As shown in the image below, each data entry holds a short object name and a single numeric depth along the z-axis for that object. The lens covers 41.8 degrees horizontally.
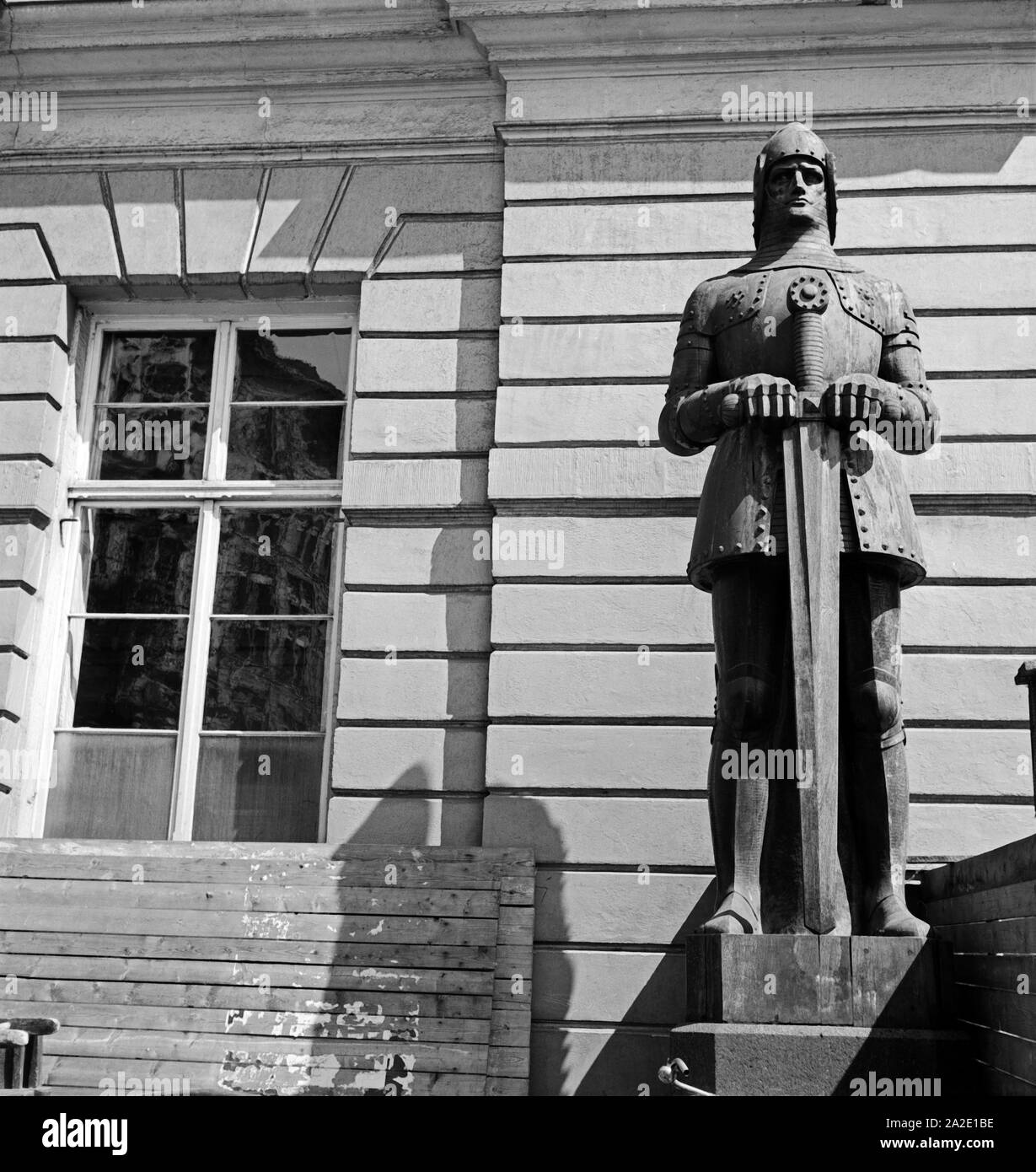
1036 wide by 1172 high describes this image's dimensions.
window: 8.07
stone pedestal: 4.42
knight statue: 5.10
